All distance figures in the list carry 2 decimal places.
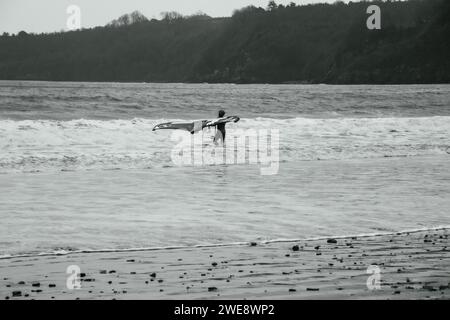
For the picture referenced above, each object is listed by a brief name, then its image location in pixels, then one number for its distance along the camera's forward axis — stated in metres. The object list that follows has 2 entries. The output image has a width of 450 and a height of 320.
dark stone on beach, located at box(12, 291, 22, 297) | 14.02
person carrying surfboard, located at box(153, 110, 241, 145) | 53.12
